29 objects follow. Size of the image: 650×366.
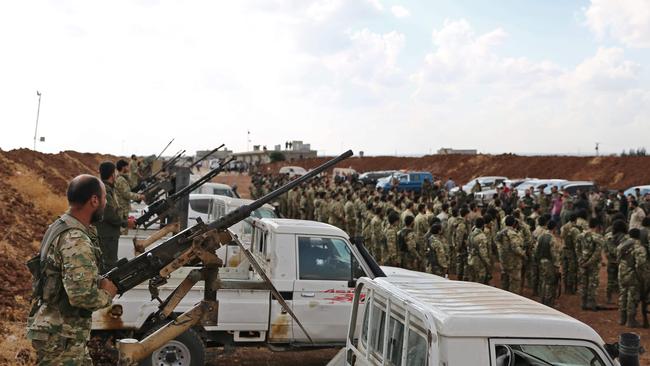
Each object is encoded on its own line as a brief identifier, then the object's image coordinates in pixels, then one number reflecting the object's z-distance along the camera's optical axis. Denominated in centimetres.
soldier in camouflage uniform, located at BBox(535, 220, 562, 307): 1038
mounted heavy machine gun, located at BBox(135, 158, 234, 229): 928
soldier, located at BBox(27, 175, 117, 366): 382
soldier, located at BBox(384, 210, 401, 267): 1236
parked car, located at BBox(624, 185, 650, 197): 2338
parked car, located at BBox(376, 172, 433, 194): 3467
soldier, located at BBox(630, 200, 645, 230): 1379
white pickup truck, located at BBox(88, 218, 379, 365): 642
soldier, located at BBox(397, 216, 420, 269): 1189
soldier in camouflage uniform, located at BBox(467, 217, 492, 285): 1052
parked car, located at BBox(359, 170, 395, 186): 4098
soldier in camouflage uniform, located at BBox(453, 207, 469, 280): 1213
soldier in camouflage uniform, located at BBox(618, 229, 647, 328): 922
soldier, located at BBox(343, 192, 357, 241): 1699
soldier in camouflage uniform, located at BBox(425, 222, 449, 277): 1060
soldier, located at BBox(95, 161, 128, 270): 763
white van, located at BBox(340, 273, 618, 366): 315
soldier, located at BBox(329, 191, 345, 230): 1762
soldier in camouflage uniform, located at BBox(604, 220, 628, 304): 1037
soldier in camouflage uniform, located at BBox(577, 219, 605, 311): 1037
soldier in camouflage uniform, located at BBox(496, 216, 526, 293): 1048
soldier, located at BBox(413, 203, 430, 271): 1247
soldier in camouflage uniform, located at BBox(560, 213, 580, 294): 1103
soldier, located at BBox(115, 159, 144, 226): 888
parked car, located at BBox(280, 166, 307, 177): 4676
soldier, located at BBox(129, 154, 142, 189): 2046
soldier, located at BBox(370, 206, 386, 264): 1324
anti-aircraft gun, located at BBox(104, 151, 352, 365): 460
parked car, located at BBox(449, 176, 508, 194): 3175
